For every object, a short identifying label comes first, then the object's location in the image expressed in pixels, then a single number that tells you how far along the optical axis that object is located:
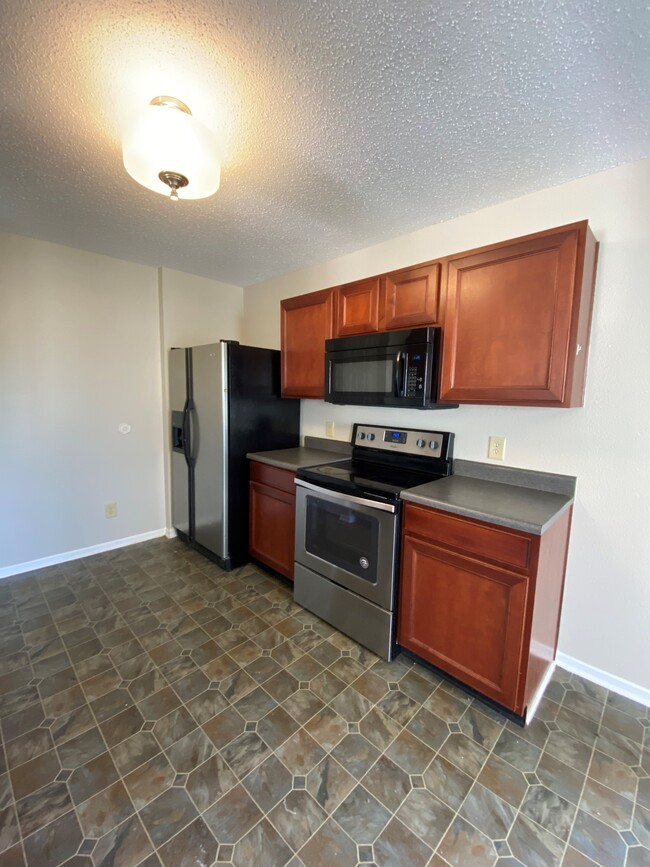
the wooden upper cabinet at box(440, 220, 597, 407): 1.46
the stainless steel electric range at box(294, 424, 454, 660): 1.78
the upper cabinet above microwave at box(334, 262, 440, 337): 1.90
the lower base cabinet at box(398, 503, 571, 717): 1.42
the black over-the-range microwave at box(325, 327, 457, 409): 1.88
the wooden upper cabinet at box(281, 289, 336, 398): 2.43
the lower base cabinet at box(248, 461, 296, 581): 2.40
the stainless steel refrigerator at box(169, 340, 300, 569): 2.59
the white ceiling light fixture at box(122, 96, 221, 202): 1.17
